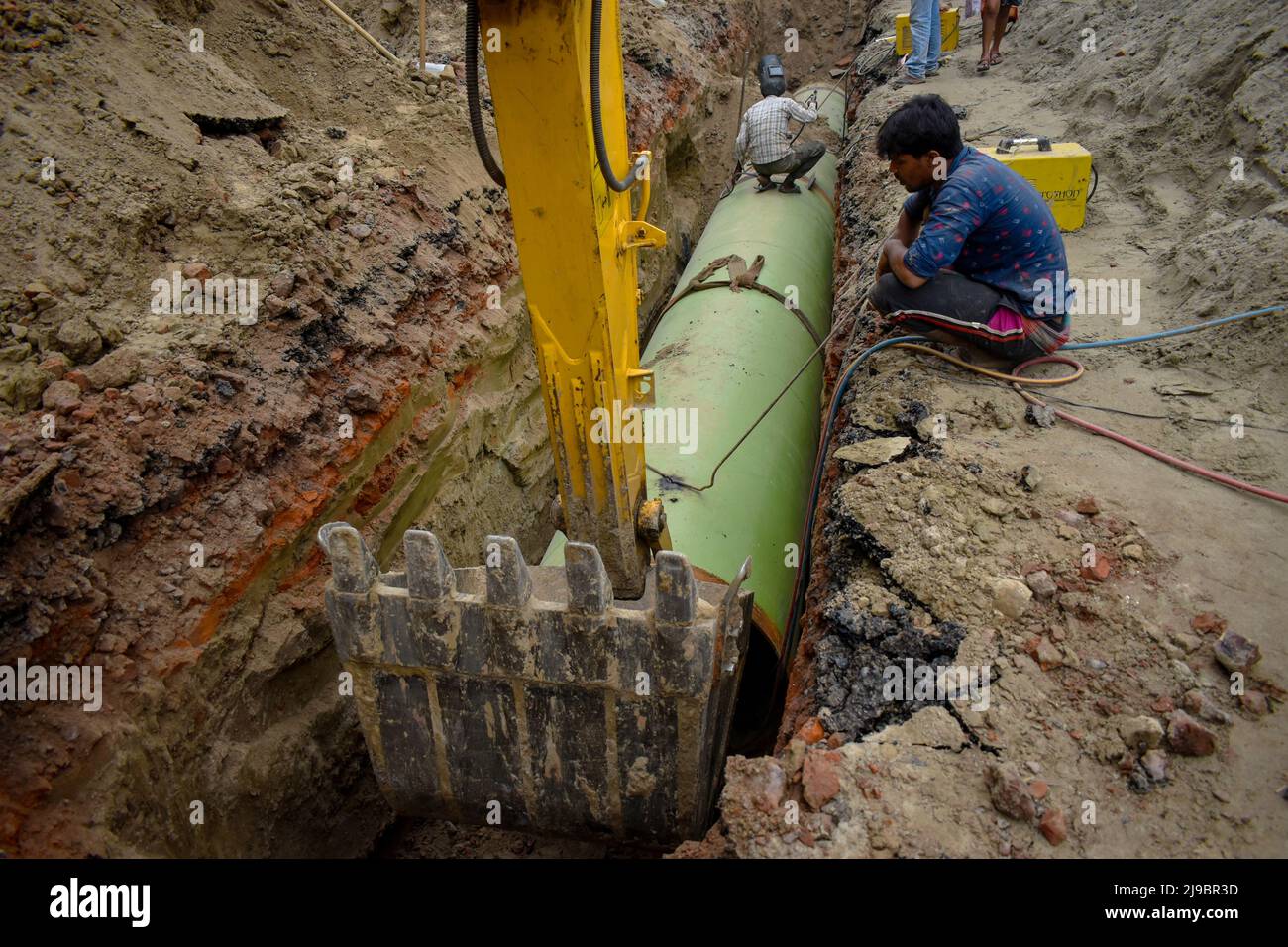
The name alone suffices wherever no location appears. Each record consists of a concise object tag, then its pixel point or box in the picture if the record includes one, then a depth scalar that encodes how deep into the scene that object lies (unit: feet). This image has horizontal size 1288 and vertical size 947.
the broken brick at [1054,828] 7.03
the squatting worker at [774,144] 22.72
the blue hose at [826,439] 12.96
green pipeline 13.03
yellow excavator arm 7.13
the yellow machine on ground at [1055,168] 16.65
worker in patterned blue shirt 12.33
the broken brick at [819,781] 7.54
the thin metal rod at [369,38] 17.49
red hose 10.36
